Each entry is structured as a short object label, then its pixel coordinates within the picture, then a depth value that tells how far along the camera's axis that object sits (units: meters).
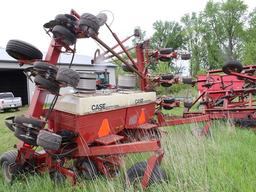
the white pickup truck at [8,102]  13.04
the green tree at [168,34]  33.03
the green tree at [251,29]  29.44
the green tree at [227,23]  30.71
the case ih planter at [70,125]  2.08
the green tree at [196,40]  31.29
